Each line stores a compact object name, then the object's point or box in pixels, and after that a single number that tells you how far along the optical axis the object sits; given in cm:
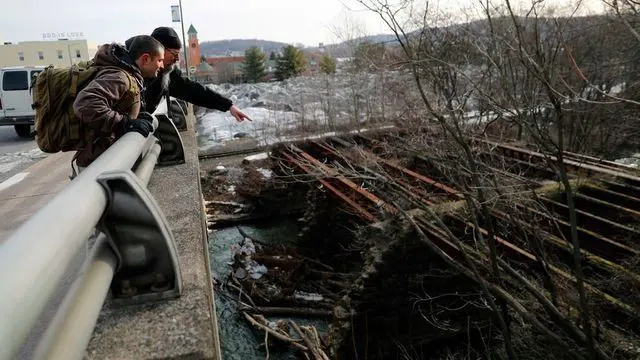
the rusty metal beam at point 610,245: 820
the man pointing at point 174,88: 419
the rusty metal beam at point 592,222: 891
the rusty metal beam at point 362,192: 1012
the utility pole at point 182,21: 3114
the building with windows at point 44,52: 7632
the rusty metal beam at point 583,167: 1041
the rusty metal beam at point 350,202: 1160
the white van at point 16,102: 1716
